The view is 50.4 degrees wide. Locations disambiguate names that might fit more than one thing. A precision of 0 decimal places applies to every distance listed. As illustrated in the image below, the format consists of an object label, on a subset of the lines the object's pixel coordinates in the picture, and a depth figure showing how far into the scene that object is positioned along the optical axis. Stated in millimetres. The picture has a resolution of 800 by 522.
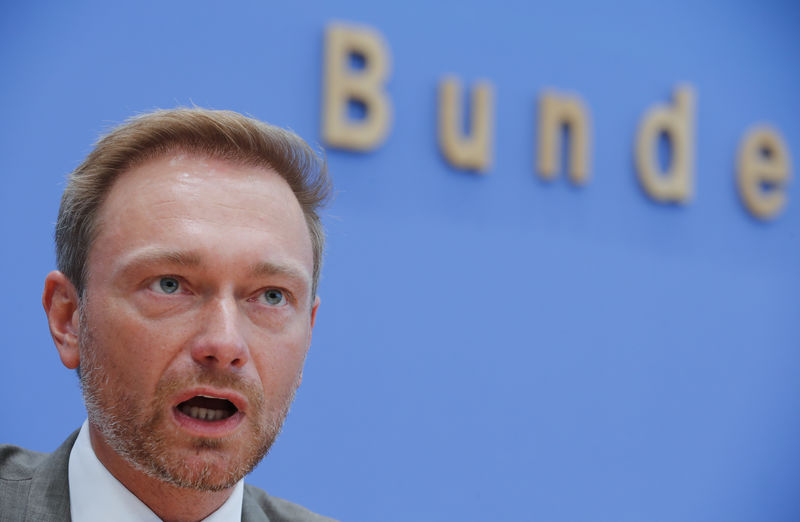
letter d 2578
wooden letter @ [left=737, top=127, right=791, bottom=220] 2771
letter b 2119
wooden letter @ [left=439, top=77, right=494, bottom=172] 2271
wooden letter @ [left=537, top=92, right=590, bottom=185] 2430
